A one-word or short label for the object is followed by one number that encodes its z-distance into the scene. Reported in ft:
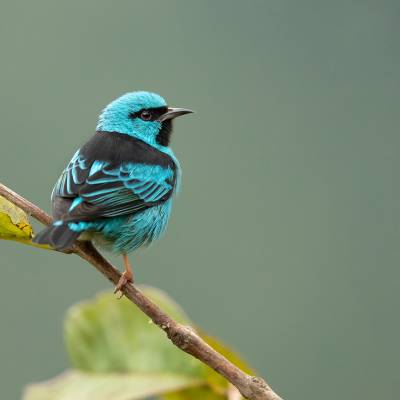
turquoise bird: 24.02
